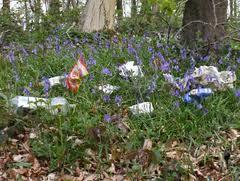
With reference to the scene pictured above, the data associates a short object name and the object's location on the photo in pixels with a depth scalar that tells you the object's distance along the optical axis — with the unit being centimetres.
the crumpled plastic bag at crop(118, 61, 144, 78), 474
